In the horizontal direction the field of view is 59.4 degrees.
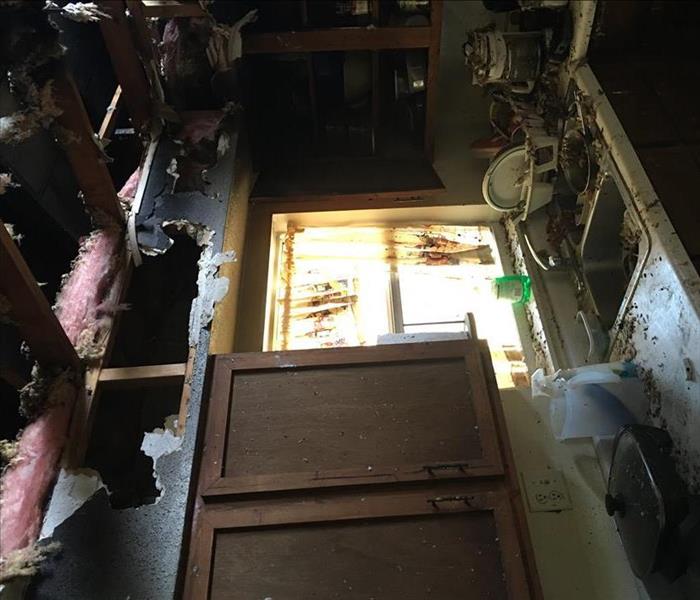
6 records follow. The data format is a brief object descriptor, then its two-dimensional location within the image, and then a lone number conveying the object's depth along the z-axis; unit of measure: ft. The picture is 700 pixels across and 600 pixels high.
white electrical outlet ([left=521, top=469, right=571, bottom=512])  5.99
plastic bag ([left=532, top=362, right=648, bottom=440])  5.82
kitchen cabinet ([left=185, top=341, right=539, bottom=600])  4.81
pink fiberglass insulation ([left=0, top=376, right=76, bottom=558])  4.84
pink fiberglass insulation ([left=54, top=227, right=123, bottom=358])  6.17
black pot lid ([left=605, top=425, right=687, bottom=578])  4.52
